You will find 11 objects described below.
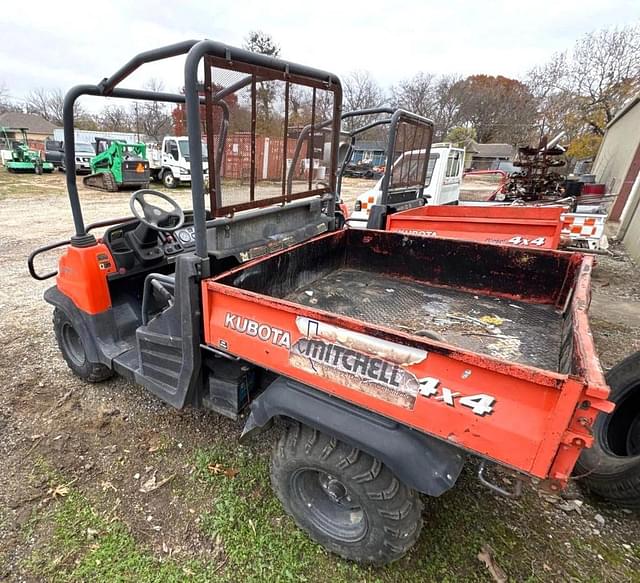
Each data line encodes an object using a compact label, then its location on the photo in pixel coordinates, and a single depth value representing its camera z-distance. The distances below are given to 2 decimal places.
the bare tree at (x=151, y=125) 39.95
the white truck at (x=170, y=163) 16.80
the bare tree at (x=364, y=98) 46.22
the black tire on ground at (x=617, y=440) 2.18
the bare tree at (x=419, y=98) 44.78
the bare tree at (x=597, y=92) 22.50
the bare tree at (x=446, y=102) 46.03
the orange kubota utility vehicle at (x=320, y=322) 1.38
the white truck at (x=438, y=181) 7.02
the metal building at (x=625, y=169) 9.29
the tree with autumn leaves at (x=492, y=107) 43.91
